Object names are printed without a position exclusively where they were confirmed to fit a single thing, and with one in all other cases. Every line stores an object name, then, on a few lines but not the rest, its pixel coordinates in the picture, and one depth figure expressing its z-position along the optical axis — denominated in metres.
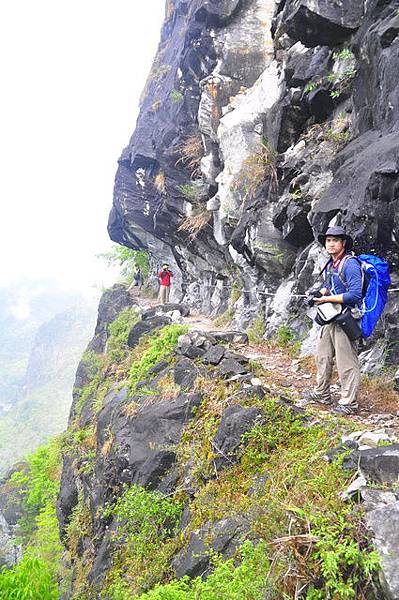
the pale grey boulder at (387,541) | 2.55
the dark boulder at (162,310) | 14.28
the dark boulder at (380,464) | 3.22
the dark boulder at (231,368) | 6.57
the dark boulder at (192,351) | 7.91
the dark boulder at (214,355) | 7.21
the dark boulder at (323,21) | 7.94
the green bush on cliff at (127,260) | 25.75
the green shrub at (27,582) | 5.66
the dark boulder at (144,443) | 6.20
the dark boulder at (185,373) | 7.17
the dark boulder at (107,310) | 21.78
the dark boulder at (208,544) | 3.98
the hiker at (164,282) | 18.14
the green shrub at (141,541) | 4.82
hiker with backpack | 5.00
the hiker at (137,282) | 25.61
